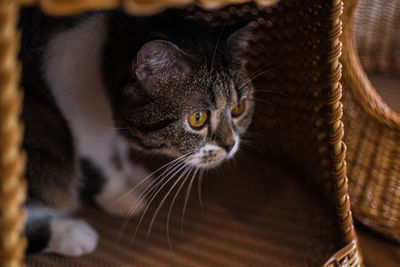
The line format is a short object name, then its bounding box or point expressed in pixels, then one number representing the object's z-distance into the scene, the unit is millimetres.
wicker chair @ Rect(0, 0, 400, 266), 864
